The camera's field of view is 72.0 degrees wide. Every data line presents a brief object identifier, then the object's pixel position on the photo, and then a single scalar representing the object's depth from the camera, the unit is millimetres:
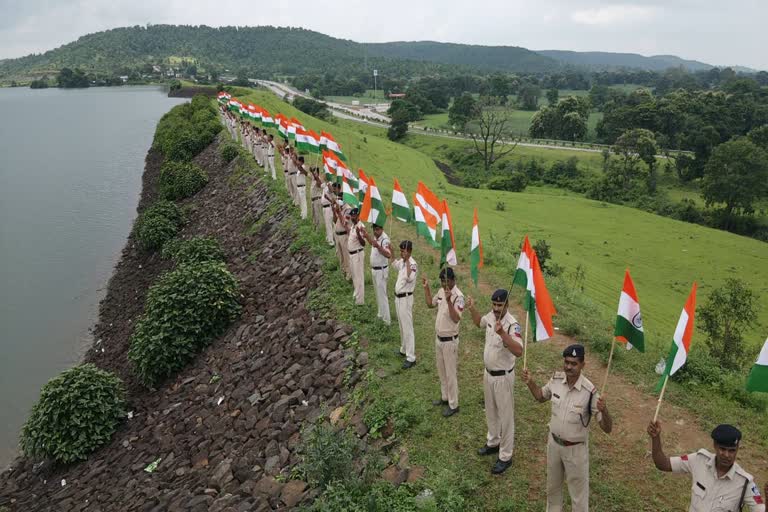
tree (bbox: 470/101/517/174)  58156
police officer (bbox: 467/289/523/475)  6133
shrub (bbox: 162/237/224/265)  17203
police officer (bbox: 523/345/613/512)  5230
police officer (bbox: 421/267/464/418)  7121
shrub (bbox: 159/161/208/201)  28609
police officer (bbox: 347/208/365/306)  10922
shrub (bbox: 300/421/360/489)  6477
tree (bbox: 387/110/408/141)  67375
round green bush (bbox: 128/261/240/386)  13008
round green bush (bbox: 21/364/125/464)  11047
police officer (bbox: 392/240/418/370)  8531
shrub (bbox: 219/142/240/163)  29422
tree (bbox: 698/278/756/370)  13008
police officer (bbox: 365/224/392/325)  9648
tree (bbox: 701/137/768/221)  37719
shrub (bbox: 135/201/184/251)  23000
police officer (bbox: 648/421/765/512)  4180
